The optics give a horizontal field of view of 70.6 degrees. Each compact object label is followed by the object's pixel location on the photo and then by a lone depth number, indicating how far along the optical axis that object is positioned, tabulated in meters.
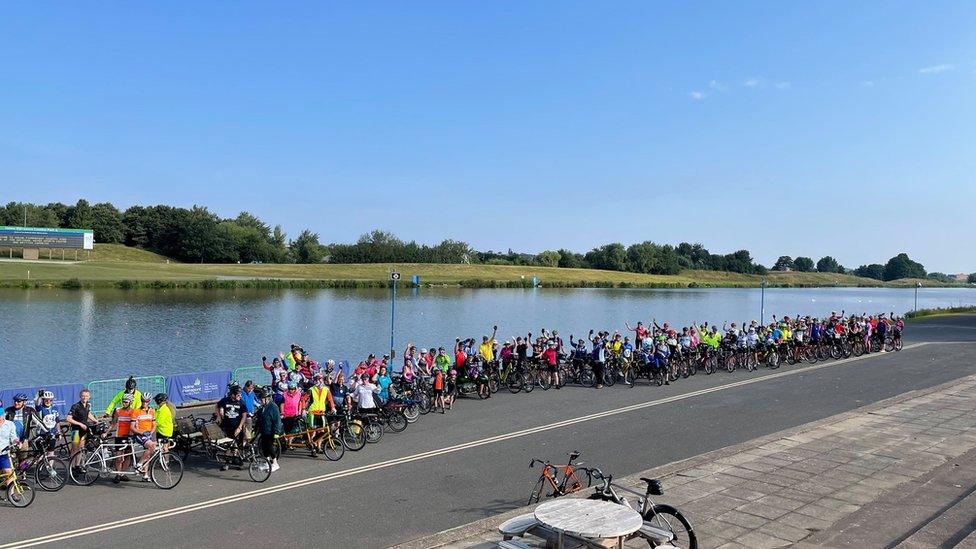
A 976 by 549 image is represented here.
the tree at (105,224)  123.12
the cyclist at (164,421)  12.07
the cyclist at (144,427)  11.66
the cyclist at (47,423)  12.06
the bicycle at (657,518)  7.35
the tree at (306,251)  136.62
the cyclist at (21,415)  11.67
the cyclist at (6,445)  10.09
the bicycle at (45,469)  10.91
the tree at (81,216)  122.88
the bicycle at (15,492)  10.05
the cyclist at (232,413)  12.74
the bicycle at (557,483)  9.98
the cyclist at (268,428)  11.95
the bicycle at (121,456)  11.27
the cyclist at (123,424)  11.45
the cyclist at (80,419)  11.96
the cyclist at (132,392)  12.00
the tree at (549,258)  155.88
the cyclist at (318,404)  13.44
